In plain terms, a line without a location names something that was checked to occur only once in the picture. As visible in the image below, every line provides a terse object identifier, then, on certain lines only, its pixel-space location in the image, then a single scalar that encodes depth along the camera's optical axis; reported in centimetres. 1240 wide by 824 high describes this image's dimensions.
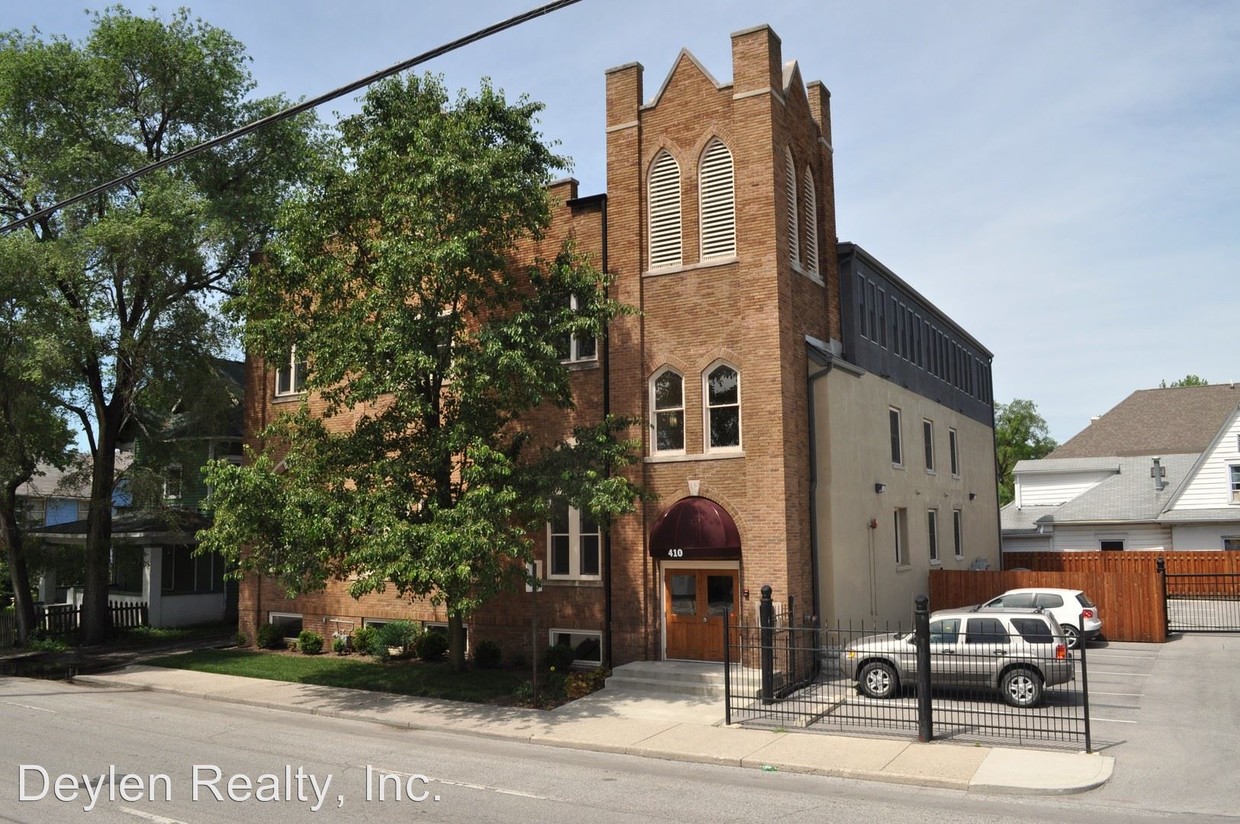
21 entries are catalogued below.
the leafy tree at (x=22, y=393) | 2422
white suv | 2302
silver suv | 1584
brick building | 1970
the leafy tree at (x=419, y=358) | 1730
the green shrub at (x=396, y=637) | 2303
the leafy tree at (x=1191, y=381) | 8294
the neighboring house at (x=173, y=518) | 2789
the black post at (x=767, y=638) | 1653
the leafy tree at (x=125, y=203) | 2572
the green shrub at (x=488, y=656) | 2173
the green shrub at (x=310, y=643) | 2469
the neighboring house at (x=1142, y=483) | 3919
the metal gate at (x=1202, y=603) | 2775
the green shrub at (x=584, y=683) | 1878
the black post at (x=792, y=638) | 1838
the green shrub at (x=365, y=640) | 2388
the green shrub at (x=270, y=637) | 2559
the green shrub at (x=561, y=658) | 2088
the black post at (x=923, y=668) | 1411
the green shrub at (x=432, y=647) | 2281
